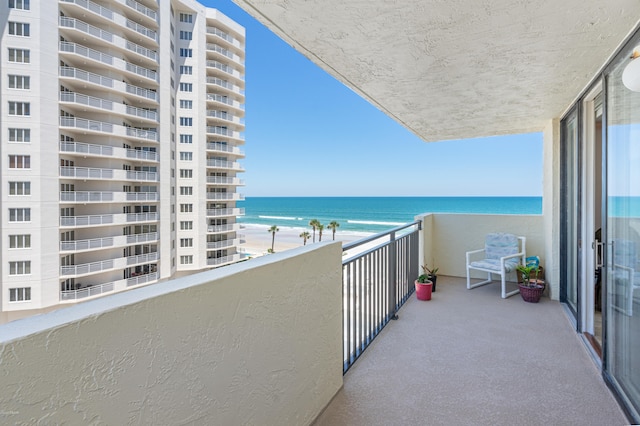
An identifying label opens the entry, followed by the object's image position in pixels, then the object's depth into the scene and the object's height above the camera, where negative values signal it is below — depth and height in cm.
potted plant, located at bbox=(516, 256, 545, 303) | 354 -88
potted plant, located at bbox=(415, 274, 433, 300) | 366 -98
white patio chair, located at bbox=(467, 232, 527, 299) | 389 -63
